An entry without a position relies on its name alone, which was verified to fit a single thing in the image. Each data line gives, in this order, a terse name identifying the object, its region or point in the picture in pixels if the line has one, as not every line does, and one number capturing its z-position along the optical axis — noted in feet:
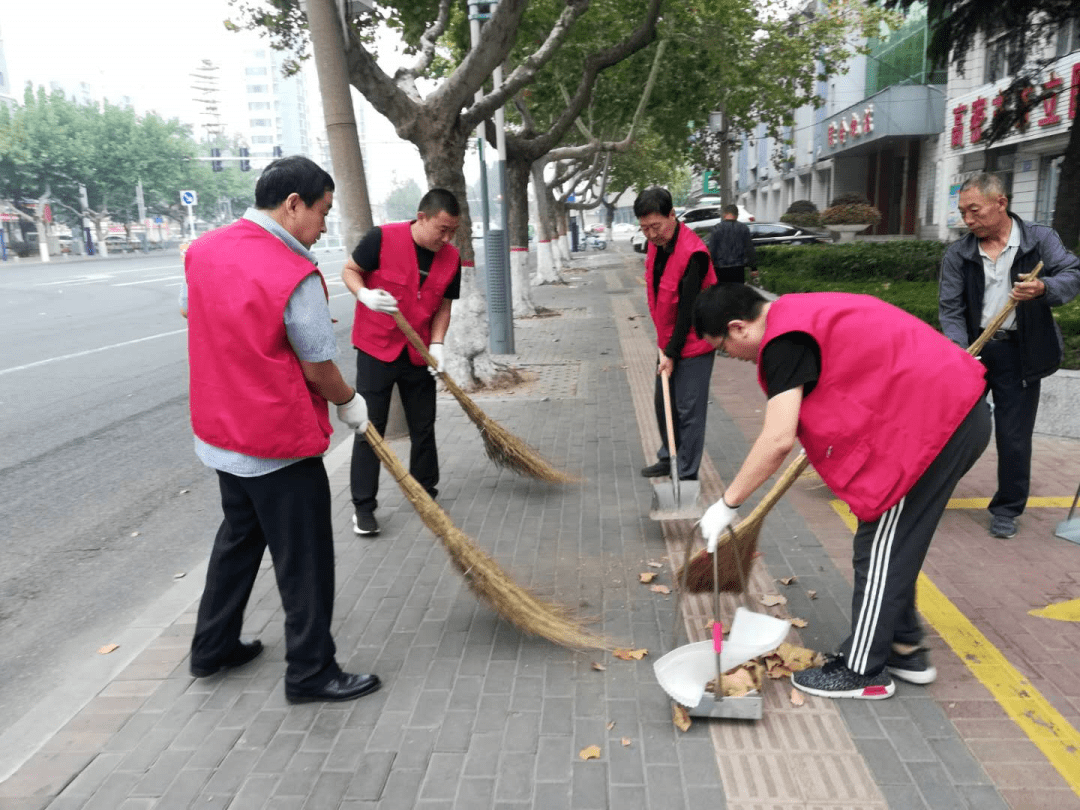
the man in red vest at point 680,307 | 14.71
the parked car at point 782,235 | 77.41
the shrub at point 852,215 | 77.05
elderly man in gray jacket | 12.76
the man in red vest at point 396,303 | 14.74
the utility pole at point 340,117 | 19.19
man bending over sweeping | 8.27
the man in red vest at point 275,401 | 8.63
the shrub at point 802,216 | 82.41
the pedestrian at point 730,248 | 37.45
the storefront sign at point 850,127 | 80.94
